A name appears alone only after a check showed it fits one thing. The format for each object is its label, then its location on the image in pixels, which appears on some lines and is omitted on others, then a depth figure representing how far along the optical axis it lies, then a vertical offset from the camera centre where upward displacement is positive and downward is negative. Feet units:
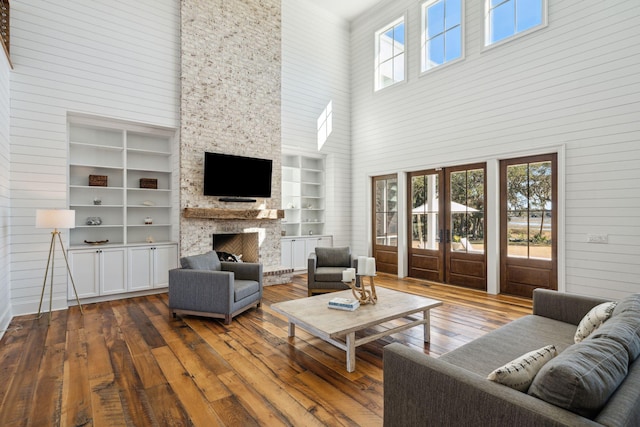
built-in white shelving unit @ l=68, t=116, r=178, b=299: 16.35 +0.41
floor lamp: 13.01 -0.29
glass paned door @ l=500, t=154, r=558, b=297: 16.22 -0.51
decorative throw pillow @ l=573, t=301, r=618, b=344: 7.04 -2.31
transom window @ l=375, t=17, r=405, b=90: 23.58 +11.91
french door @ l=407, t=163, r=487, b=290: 19.11 -0.67
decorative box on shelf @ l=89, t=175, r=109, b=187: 17.07 +1.77
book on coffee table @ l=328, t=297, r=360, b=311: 10.61 -2.94
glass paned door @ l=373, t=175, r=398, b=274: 23.80 -0.63
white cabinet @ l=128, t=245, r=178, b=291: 17.10 -2.78
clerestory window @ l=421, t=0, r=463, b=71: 19.98 +11.60
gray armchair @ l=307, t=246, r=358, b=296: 16.60 -2.89
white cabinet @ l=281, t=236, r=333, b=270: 23.62 -2.61
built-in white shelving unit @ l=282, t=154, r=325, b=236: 24.99 +1.56
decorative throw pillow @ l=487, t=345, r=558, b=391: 4.58 -2.25
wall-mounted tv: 19.15 +2.33
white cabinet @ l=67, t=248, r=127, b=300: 15.70 -2.83
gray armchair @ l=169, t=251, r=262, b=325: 12.87 -3.15
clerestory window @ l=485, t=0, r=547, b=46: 16.58 +10.52
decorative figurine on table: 10.78 -2.13
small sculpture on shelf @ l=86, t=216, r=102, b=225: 17.10 -0.32
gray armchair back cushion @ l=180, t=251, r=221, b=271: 13.69 -2.09
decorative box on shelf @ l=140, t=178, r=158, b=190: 18.74 +1.79
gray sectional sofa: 3.92 -2.36
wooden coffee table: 9.12 -3.12
